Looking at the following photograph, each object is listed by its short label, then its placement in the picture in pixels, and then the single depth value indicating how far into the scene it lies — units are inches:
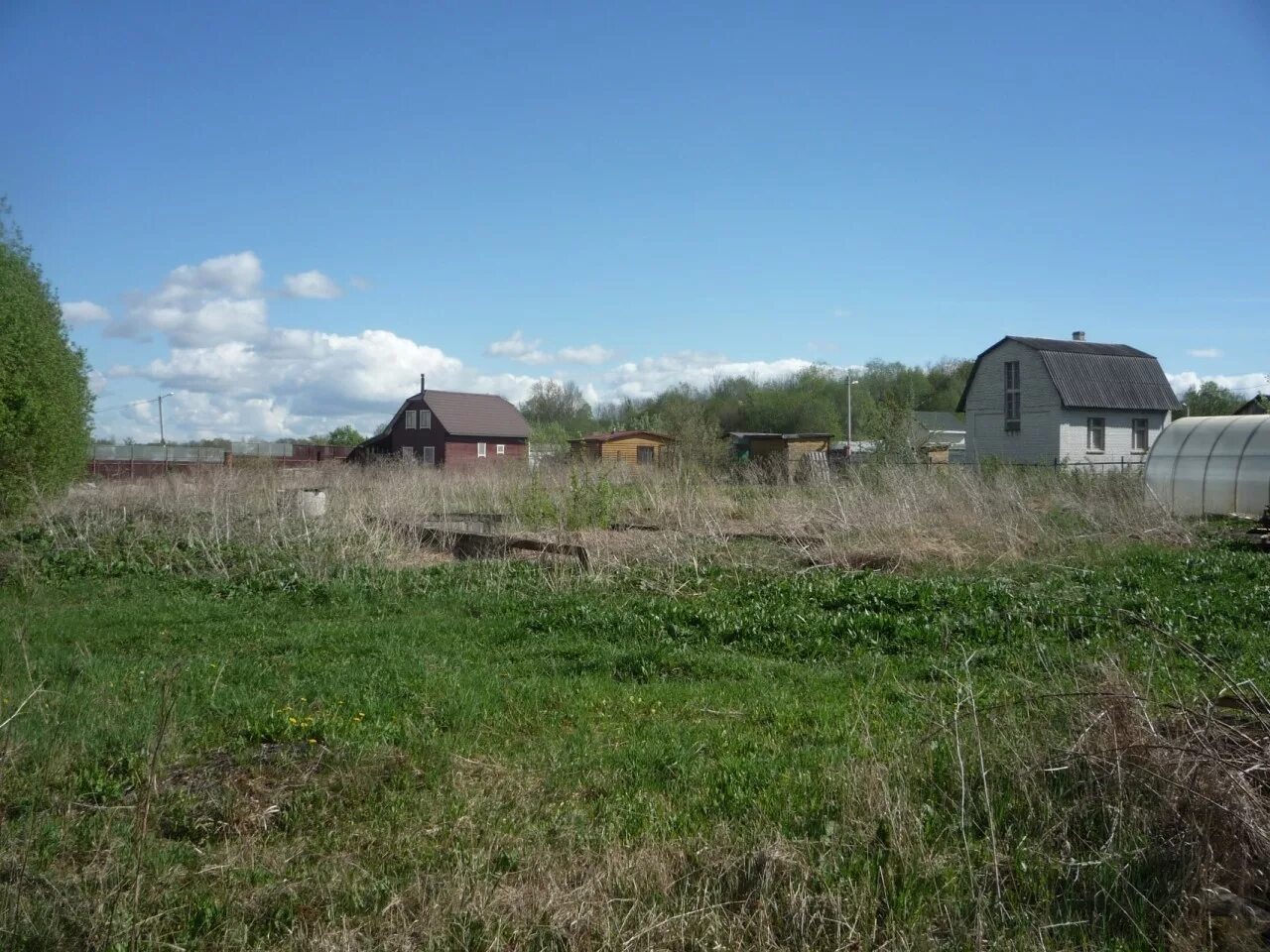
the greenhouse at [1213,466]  860.6
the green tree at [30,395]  705.6
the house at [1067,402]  1627.7
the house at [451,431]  2345.0
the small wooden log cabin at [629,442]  2043.6
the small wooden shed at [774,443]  1905.8
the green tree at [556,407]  3607.3
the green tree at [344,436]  3213.1
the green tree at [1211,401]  2273.6
